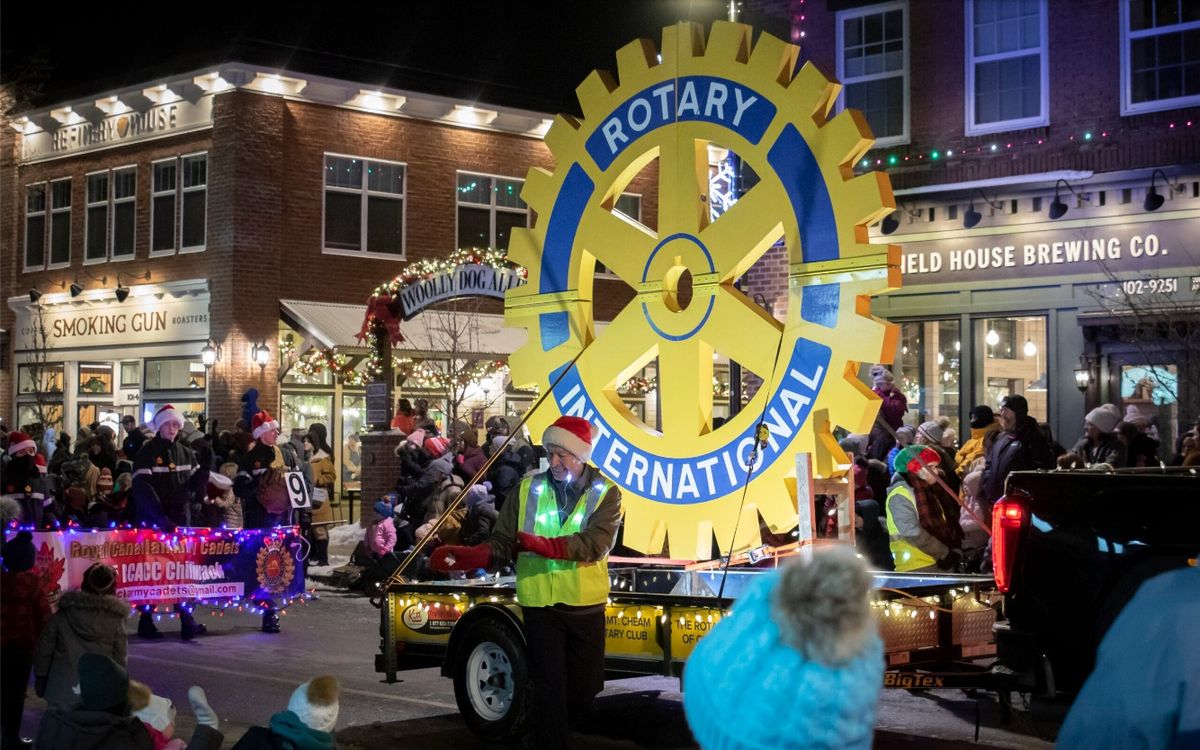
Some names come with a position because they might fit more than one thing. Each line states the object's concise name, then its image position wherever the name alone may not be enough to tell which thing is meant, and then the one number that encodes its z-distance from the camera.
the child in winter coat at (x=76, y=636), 7.61
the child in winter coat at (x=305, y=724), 5.41
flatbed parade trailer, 8.22
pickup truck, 6.12
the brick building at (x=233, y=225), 27.28
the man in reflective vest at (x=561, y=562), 7.63
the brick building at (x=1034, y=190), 17.08
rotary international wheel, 9.49
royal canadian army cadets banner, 13.12
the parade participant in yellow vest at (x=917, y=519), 10.34
